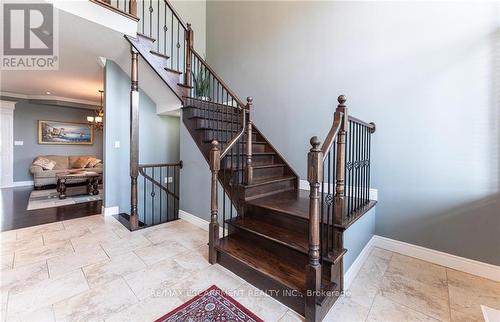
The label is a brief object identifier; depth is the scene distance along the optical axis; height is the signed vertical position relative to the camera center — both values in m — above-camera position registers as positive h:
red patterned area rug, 1.48 -1.08
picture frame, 7.03 +0.92
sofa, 6.22 -0.30
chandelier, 6.12 +1.10
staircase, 1.53 -0.46
